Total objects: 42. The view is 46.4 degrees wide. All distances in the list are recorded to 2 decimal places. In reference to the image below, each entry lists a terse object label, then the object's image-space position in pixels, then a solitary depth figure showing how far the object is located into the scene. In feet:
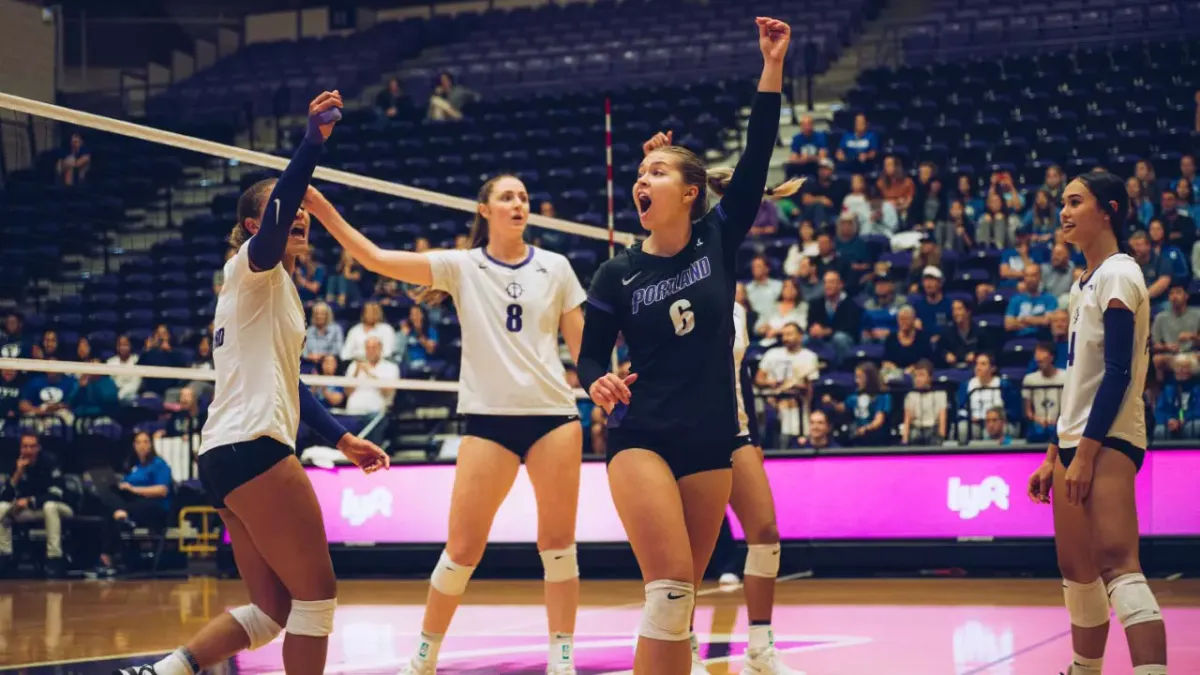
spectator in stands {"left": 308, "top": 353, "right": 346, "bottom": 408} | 40.01
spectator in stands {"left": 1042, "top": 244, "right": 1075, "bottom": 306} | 39.32
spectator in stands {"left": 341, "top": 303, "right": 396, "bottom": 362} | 41.45
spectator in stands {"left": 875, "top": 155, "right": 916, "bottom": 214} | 45.11
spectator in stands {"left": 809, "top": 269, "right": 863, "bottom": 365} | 39.19
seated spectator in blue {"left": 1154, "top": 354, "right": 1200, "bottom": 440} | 32.22
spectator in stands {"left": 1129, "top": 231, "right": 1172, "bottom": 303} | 37.55
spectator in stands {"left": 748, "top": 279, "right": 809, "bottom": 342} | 40.37
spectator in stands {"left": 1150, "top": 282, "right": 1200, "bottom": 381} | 35.55
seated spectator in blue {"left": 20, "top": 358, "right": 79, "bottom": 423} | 42.19
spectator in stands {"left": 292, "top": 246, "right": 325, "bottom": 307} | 44.86
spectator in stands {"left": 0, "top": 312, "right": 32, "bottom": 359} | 39.40
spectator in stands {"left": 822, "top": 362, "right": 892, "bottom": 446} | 34.45
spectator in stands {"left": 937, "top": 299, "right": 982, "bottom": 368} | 37.73
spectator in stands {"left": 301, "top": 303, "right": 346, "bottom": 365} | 41.91
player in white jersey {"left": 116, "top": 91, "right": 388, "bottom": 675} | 13.06
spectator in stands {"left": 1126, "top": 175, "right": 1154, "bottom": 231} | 41.19
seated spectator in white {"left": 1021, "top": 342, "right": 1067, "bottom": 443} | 32.45
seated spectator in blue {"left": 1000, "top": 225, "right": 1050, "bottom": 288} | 40.83
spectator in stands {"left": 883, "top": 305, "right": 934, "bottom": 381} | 37.52
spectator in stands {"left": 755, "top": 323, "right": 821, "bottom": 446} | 36.17
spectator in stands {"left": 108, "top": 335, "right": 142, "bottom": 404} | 43.27
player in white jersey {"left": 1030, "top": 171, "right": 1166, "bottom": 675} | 13.85
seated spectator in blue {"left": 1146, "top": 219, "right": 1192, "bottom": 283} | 37.99
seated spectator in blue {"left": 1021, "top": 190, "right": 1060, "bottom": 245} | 41.87
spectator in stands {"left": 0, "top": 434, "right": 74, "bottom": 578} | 38.60
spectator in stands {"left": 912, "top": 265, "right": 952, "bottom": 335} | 39.27
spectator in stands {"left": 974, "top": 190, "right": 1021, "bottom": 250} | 42.73
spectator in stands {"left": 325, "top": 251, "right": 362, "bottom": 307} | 45.78
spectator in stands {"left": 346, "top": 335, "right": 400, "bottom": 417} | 40.29
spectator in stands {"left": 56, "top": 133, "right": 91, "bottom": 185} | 50.52
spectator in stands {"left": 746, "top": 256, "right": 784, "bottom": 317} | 41.93
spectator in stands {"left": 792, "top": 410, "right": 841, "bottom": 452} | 33.65
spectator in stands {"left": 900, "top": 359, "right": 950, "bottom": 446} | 34.19
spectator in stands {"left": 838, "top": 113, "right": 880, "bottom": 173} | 47.32
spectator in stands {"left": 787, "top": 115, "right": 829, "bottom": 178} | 49.11
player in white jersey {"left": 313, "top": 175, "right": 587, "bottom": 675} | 17.40
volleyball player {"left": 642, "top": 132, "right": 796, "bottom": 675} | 17.58
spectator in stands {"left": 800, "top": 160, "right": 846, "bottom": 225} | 45.28
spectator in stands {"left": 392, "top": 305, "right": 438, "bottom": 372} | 41.63
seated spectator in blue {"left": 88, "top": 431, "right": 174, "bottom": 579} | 38.70
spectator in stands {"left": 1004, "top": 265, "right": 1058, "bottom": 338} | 38.11
